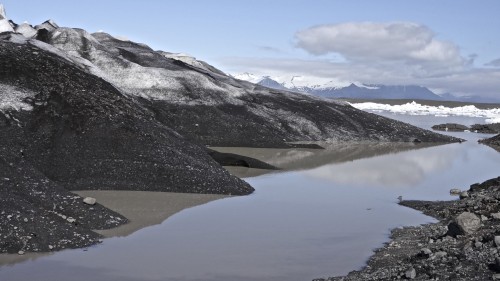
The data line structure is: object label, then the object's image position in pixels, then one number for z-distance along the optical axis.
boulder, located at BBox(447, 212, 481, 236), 12.98
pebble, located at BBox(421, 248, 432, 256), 11.25
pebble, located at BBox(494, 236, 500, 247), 10.66
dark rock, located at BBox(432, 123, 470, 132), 62.98
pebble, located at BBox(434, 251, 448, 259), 10.88
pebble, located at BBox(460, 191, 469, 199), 19.62
